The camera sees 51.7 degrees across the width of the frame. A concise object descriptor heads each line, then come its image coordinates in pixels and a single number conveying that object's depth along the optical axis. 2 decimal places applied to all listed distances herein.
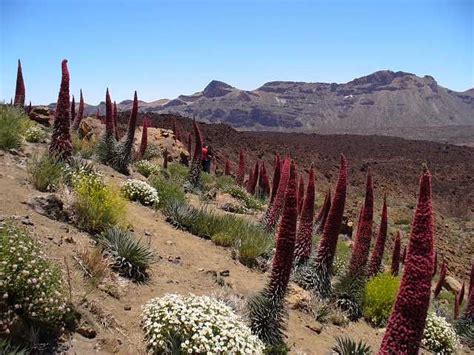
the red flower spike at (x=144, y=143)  16.89
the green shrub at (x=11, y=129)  9.51
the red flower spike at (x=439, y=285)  13.78
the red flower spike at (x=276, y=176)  10.84
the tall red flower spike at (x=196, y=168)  13.92
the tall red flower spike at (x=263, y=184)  17.97
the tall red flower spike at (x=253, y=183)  18.17
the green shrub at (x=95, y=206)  7.33
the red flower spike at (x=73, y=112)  16.08
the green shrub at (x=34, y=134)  11.30
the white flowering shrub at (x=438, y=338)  8.37
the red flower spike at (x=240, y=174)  18.75
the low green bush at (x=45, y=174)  7.77
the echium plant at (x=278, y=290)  5.83
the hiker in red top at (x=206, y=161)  19.56
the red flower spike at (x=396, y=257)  10.61
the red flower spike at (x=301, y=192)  10.75
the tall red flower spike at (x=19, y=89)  13.64
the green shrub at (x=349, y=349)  5.85
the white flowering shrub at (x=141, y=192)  10.47
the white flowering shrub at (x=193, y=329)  4.86
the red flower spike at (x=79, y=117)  15.79
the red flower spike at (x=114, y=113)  13.95
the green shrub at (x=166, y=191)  10.86
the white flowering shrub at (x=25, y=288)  4.21
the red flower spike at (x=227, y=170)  22.55
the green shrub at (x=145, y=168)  14.71
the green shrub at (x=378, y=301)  8.38
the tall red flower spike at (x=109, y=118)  12.89
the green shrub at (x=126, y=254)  6.57
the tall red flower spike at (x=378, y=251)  8.70
